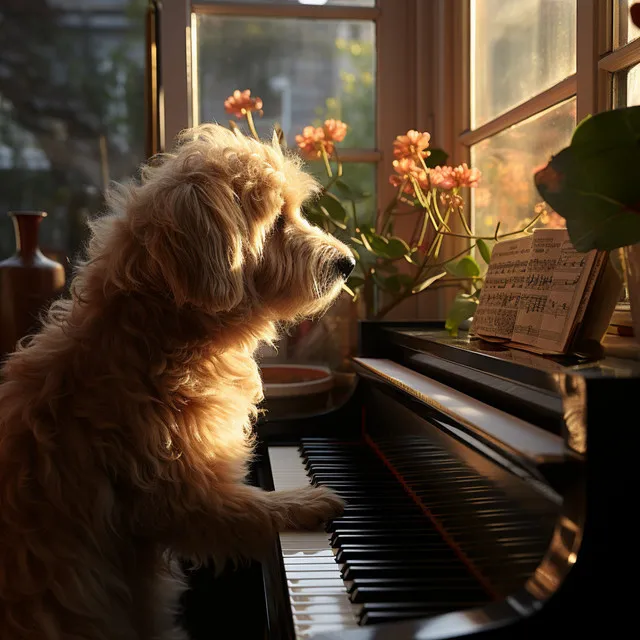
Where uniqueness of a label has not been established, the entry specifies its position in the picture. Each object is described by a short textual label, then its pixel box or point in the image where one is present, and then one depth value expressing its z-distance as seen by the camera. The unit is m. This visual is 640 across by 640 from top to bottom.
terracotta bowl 1.90
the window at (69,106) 2.58
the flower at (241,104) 2.07
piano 0.62
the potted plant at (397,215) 1.80
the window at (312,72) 2.41
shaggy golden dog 1.05
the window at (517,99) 1.63
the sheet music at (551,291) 1.00
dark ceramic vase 2.04
